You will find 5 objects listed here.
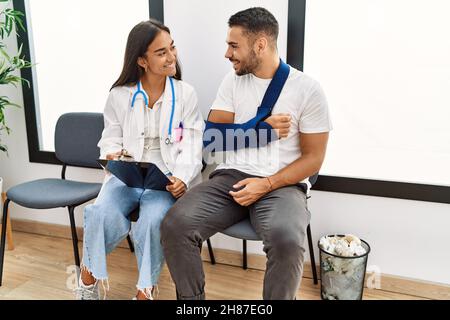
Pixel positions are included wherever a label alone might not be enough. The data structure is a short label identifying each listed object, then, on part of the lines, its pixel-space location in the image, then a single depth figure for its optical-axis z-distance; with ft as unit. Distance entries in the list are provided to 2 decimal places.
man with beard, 5.27
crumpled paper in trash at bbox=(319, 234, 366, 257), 6.39
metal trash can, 6.34
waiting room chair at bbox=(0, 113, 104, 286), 6.98
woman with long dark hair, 5.87
